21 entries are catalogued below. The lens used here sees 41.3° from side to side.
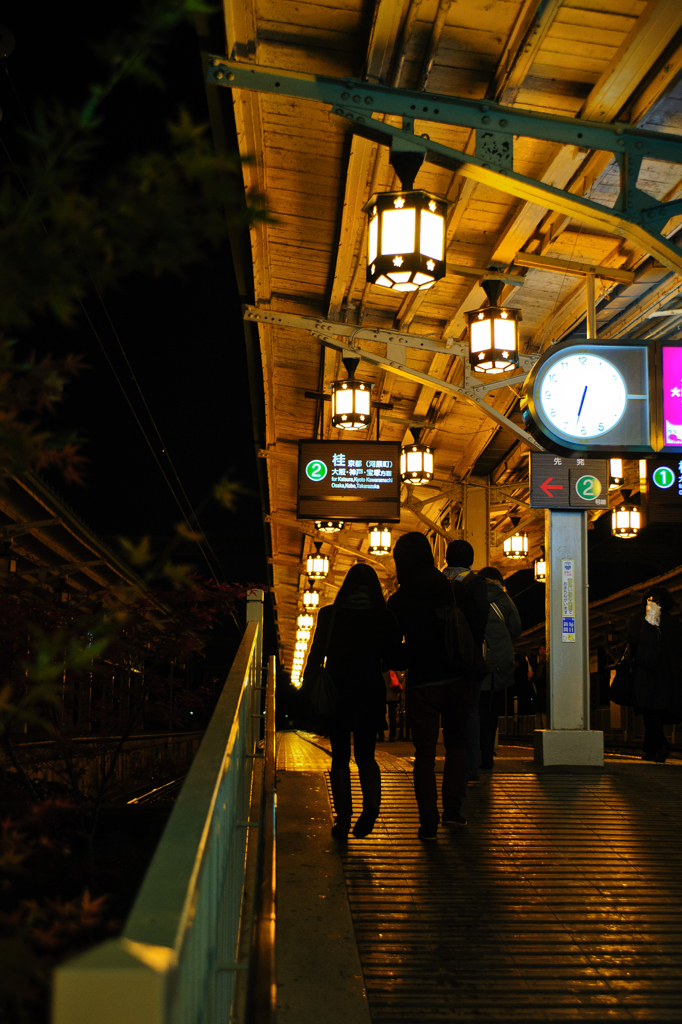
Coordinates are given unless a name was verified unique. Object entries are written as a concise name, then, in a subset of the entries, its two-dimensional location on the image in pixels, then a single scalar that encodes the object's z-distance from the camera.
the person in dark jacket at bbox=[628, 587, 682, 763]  9.96
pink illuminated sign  7.34
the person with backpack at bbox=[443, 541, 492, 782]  6.89
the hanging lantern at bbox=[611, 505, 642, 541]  15.45
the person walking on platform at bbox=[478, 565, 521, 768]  7.95
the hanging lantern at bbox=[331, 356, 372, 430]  11.84
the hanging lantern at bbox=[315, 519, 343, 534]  14.98
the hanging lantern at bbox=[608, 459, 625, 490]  13.94
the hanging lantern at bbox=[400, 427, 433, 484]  13.75
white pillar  9.77
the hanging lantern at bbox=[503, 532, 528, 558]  18.67
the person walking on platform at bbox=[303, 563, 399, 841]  5.83
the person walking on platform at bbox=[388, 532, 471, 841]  6.02
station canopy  5.78
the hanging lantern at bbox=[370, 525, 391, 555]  18.41
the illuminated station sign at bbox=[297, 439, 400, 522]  12.15
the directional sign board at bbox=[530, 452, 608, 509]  10.28
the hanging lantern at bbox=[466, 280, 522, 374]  9.28
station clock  7.36
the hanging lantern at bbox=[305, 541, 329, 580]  21.11
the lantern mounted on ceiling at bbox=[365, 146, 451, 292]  6.20
